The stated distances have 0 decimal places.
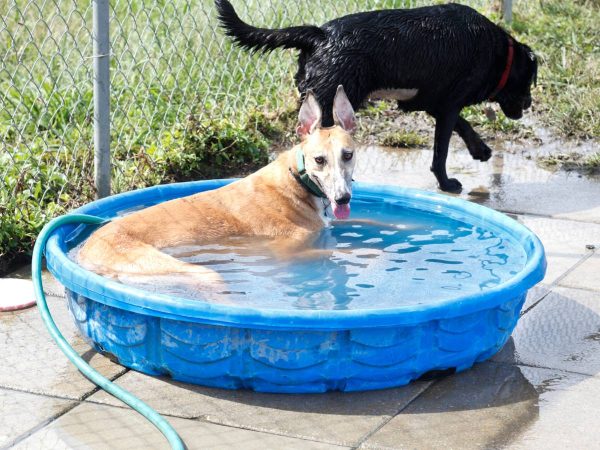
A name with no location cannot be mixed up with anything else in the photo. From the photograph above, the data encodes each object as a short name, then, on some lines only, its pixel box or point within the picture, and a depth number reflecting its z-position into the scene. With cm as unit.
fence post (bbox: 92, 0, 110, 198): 505
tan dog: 418
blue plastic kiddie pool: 327
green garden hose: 308
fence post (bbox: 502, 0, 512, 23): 929
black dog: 562
